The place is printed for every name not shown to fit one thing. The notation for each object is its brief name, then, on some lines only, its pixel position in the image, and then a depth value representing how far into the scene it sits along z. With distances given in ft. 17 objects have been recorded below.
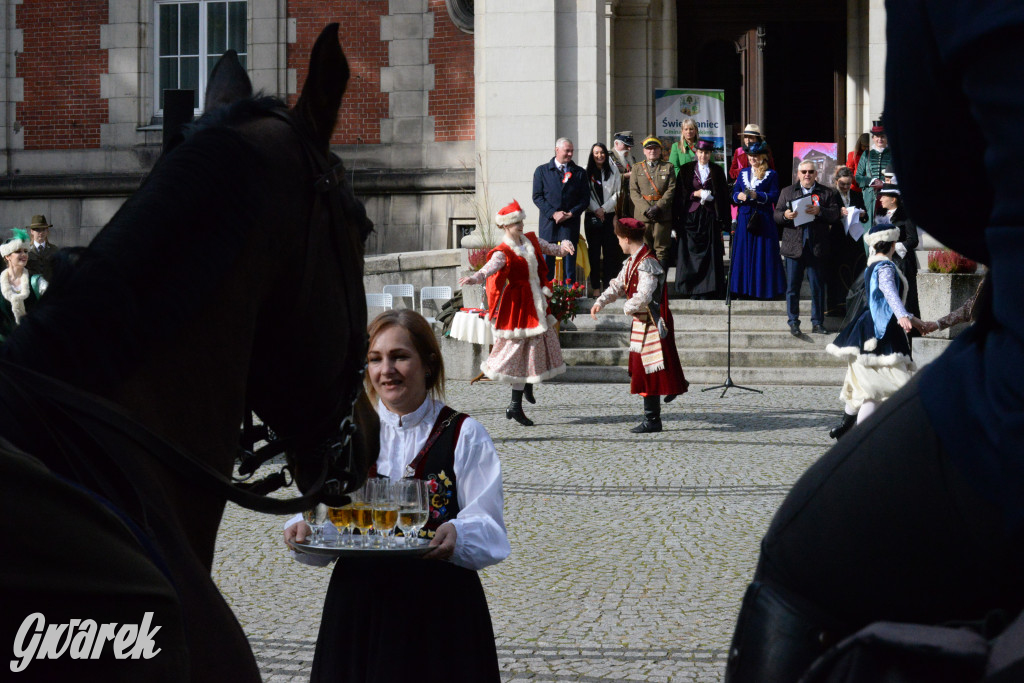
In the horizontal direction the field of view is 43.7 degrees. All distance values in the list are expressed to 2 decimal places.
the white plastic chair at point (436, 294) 55.88
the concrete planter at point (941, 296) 44.21
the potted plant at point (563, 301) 47.16
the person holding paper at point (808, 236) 49.21
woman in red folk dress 38.75
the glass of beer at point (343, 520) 10.81
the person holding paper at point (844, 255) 50.52
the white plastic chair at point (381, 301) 54.34
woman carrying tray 10.69
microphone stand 43.50
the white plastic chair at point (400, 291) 55.72
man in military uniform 50.72
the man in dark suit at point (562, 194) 51.21
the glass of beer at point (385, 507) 10.62
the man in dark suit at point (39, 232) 47.94
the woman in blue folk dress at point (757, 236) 50.80
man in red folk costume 35.78
